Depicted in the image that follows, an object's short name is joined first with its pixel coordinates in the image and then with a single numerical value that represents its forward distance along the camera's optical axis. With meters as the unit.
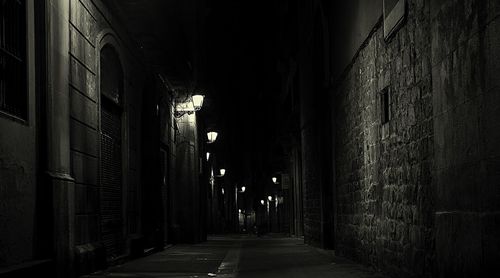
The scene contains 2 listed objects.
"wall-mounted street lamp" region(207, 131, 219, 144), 28.72
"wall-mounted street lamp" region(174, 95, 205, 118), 22.16
